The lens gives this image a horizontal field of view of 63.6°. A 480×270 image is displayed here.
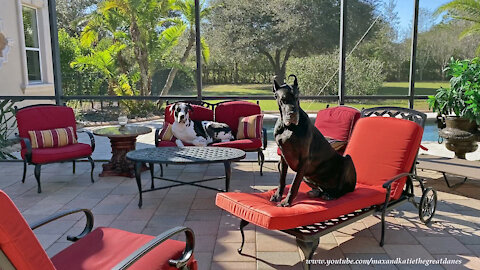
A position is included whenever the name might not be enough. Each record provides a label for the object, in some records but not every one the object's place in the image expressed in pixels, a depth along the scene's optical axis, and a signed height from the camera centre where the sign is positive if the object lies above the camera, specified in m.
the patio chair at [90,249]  1.37 -0.91
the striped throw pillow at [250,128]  5.50 -0.67
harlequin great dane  5.31 -0.68
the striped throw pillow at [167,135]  5.45 -0.75
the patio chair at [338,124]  4.91 -0.57
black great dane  2.73 -0.58
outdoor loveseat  5.28 -0.58
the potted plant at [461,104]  4.84 -0.33
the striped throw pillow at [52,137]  4.93 -0.71
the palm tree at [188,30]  14.48 +2.15
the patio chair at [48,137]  4.71 -0.69
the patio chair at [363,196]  2.65 -0.91
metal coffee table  3.96 -0.80
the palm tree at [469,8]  9.95 +1.86
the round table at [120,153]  5.31 -0.98
